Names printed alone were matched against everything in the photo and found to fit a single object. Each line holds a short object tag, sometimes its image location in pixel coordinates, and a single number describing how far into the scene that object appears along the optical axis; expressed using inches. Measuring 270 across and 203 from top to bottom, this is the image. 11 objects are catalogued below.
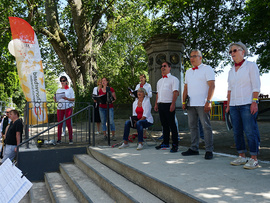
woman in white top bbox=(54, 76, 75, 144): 273.5
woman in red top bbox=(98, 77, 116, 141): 291.9
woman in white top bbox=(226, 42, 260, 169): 138.3
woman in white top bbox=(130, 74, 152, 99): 265.3
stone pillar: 351.3
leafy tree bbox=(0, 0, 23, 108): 547.2
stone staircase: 117.6
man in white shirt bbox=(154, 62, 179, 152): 204.5
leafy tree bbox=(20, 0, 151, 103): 587.2
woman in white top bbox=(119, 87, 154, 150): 219.3
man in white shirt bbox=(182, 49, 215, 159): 166.6
